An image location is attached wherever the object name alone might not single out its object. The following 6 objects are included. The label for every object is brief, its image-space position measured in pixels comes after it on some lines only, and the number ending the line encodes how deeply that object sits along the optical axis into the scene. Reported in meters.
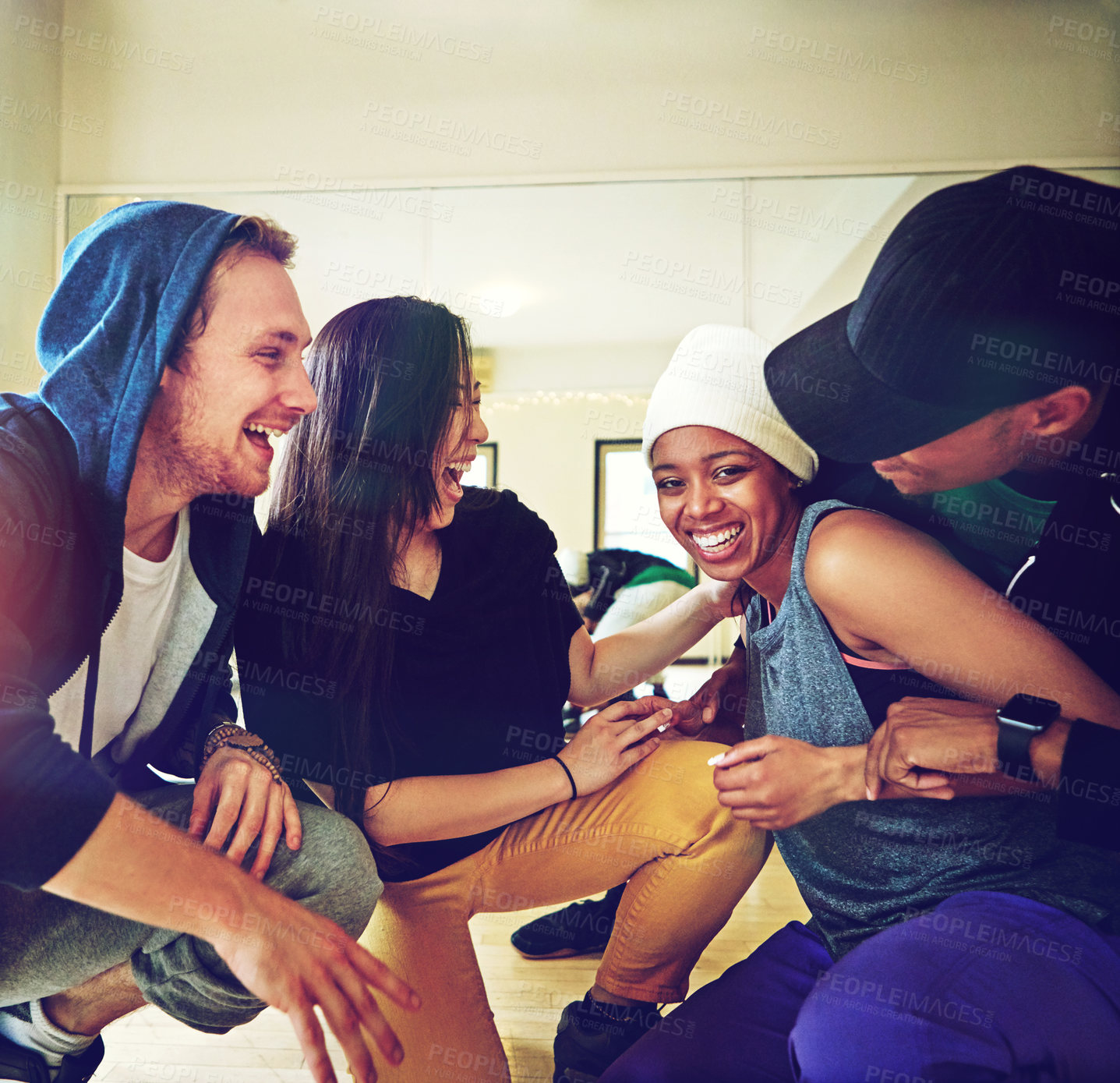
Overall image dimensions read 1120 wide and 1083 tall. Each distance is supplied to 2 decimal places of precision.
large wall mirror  1.45
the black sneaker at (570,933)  1.37
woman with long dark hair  1.19
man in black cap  0.95
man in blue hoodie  0.86
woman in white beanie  0.92
